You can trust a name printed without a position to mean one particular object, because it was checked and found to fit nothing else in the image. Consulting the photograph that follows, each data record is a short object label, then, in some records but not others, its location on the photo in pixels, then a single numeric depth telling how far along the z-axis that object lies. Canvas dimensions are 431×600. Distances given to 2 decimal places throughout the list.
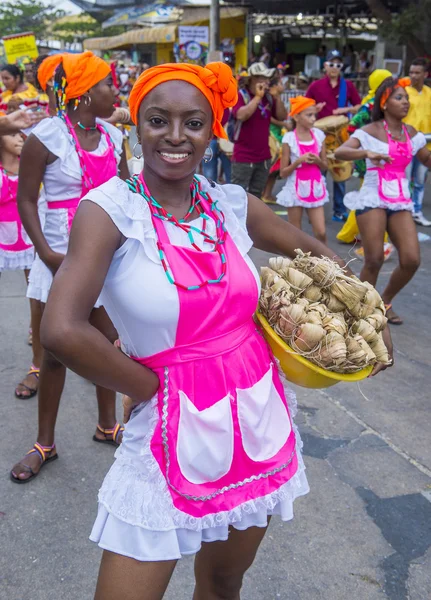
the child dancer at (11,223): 4.58
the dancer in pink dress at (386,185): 5.42
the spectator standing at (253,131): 8.66
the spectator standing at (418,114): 9.33
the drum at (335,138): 8.82
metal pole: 16.24
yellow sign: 10.95
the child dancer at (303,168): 7.03
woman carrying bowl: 1.64
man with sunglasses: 9.73
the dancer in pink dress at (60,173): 3.26
